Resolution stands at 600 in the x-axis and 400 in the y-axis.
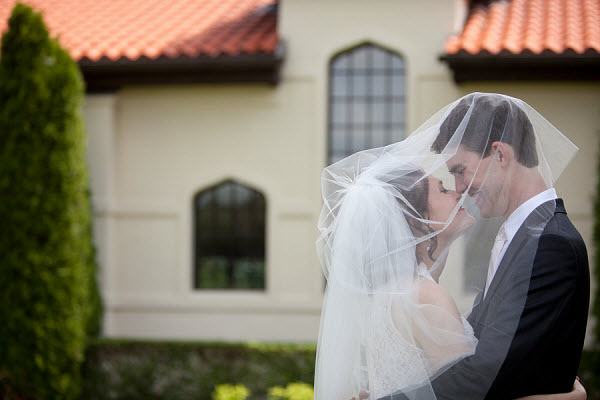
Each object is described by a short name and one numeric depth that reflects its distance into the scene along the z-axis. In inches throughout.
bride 93.9
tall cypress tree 281.7
